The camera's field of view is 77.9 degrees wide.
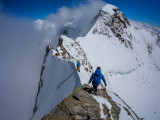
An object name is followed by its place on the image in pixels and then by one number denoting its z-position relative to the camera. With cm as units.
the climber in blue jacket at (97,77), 661
